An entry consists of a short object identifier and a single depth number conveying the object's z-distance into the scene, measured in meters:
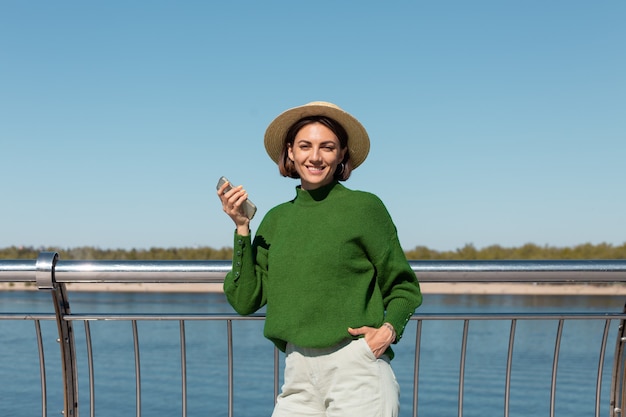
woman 2.37
